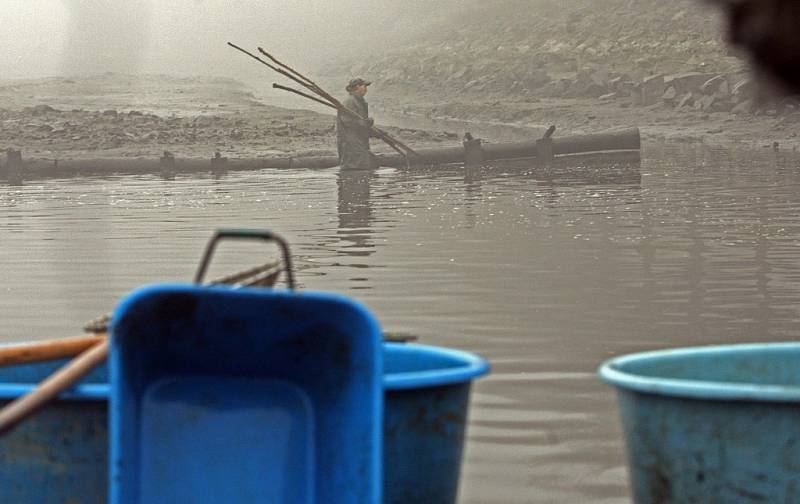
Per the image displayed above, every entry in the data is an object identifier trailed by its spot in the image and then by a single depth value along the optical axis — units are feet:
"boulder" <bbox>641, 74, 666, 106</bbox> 121.08
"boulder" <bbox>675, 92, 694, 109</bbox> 115.96
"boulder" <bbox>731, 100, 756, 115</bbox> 109.50
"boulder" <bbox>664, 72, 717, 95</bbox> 118.62
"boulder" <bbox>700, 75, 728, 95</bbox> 113.19
